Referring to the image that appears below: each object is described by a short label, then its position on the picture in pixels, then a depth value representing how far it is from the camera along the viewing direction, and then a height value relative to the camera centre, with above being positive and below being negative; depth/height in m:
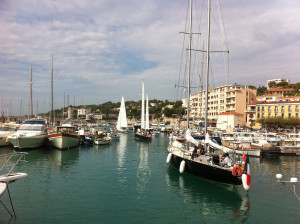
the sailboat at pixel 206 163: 18.47 -4.12
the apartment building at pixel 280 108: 77.94 +2.44
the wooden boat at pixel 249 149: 37.62 -5.38
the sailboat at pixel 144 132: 63.38 -4.94
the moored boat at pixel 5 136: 42.06 -3.92
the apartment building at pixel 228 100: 96.31 +6.10
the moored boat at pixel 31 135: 37.28 -3.46
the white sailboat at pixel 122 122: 84.49 -2.85
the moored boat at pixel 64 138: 39.53 -4.04
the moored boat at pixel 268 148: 38.88 -5.30
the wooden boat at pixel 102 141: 49.62 -5.51
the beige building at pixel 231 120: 88.44 -1.89
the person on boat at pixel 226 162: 19.66 -3.80
